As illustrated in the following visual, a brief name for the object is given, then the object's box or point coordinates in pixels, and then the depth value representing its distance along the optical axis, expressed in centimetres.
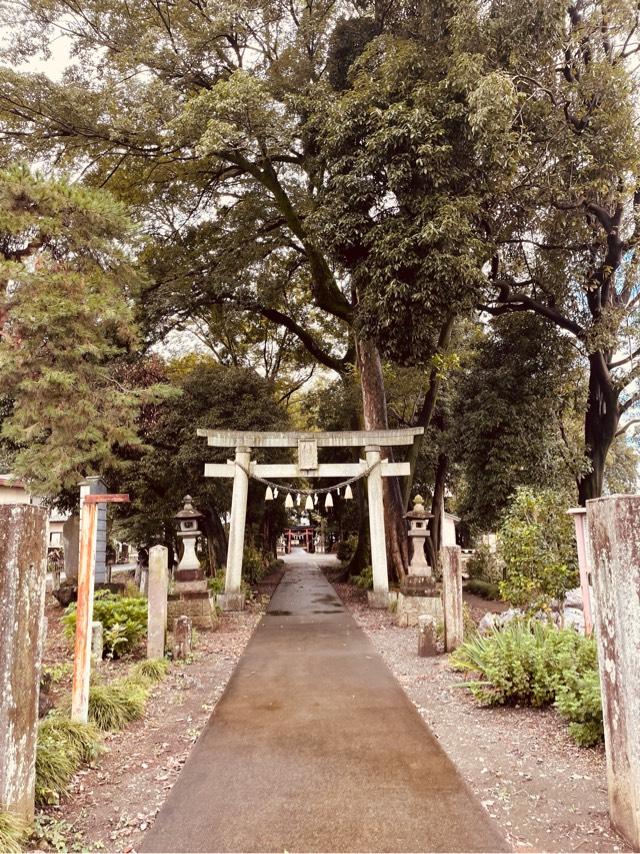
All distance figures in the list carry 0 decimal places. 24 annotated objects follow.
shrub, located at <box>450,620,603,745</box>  394
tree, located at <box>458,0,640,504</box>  931
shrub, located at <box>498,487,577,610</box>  725
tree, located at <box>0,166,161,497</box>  733
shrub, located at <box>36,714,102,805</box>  323
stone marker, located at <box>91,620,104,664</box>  575
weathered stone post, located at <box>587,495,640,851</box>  264
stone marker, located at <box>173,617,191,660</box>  702
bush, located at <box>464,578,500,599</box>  1373
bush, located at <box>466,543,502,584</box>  1548
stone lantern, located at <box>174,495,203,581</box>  991
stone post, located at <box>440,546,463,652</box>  689
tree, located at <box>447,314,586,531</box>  1410
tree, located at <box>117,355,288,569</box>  1454
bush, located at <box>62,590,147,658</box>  687
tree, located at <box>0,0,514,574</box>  949
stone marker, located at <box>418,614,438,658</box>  700
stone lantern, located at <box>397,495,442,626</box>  940
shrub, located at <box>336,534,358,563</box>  2384
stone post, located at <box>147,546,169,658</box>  677
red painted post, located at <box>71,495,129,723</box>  421
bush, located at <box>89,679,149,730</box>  457
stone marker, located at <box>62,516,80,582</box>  1225
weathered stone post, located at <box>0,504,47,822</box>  270
